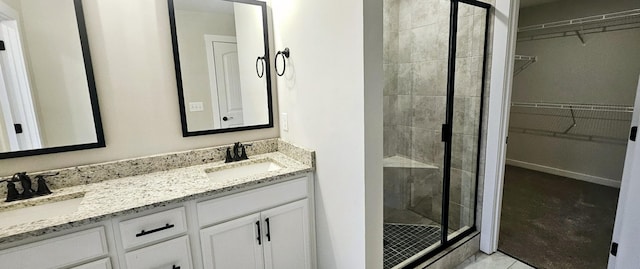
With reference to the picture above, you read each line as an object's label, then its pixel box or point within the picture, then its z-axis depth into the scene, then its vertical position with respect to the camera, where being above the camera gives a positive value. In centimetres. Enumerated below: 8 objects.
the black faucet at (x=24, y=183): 135 -37
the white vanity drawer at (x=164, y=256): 127 -71
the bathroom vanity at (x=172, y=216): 113 -52
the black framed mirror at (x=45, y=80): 133 +12
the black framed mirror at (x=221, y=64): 170 +22
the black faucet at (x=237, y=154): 187 -36
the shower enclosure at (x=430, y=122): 202 -24
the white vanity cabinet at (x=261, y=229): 144 -72
